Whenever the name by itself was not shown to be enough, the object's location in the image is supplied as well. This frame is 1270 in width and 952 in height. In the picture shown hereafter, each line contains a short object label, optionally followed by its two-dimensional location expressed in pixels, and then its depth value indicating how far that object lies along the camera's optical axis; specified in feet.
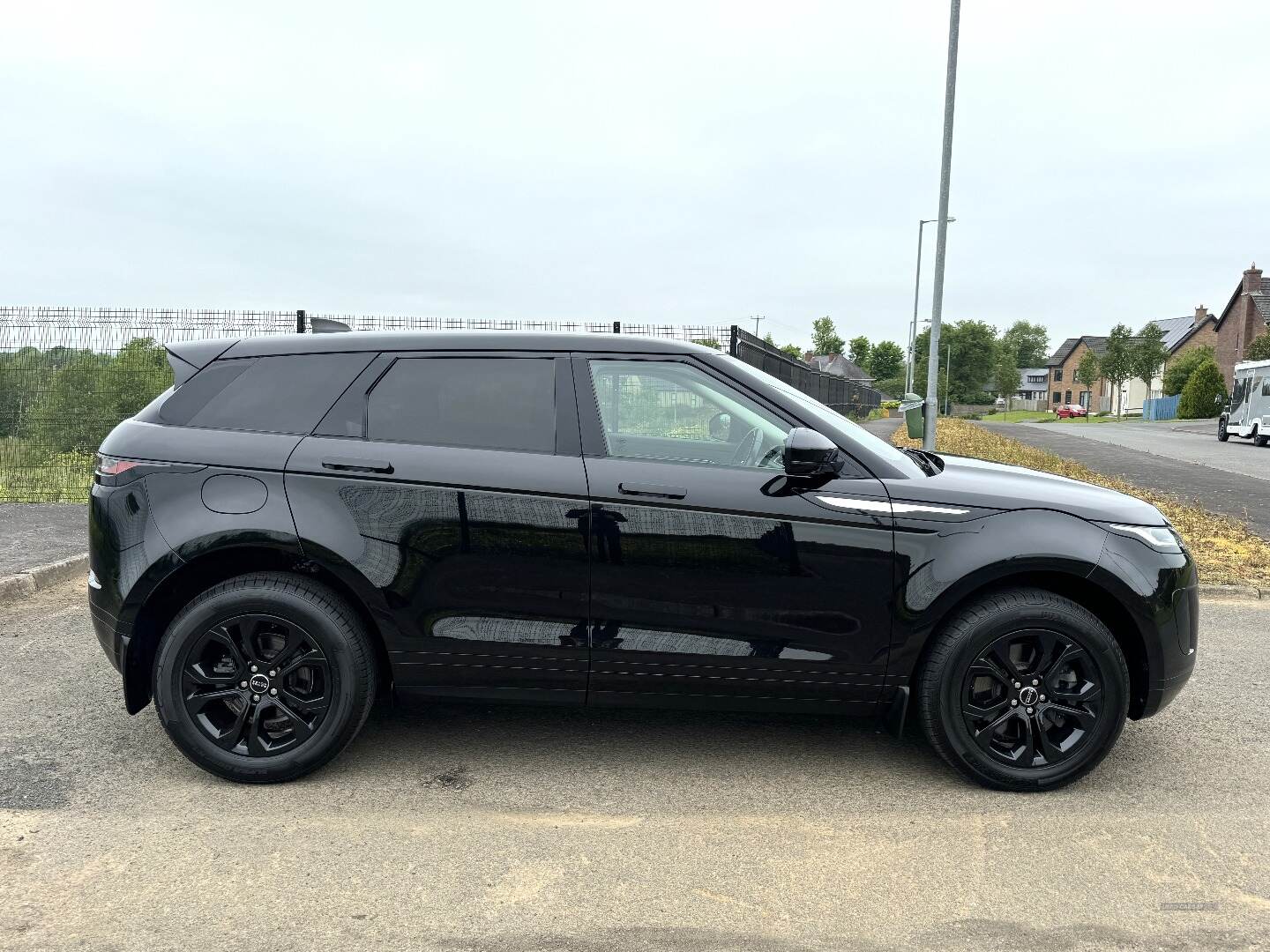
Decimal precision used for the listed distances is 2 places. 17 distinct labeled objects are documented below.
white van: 96.89
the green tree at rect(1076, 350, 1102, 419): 255.43
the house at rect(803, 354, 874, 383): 349.25
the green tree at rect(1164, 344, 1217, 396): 216.54
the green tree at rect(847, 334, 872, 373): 486.38
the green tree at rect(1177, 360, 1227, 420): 186.09
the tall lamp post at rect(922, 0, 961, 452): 45.68
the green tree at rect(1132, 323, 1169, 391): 235.40
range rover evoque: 11.30
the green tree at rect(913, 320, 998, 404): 391.86
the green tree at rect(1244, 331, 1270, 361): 179.83
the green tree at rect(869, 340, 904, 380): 483.92
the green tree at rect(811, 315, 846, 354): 440.86
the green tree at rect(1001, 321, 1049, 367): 537.65
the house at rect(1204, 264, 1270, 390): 206.90
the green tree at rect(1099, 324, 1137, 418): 238.27
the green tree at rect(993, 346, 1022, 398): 349.00
